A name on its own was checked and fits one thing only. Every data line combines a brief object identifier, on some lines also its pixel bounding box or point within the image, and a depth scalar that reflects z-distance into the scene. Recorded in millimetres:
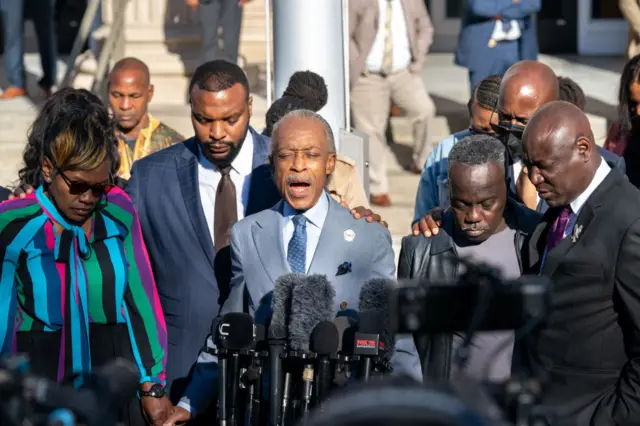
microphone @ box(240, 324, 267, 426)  7646
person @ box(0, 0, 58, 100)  21985
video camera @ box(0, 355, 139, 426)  4536
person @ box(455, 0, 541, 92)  18078
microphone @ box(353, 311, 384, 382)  7373
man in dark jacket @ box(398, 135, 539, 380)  8386
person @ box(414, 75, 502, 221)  10612
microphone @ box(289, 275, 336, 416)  7486
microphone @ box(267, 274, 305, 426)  7506
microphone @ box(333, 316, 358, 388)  7406
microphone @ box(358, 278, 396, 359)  7626
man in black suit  7419
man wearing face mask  9939
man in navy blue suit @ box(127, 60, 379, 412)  9453
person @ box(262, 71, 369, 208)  10679
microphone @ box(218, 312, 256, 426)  7619
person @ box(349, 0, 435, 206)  17652
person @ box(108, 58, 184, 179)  12326
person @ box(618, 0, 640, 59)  19118
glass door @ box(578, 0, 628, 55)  26918
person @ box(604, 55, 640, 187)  11419
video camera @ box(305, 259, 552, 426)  4230
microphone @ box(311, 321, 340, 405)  7393
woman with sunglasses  8346
